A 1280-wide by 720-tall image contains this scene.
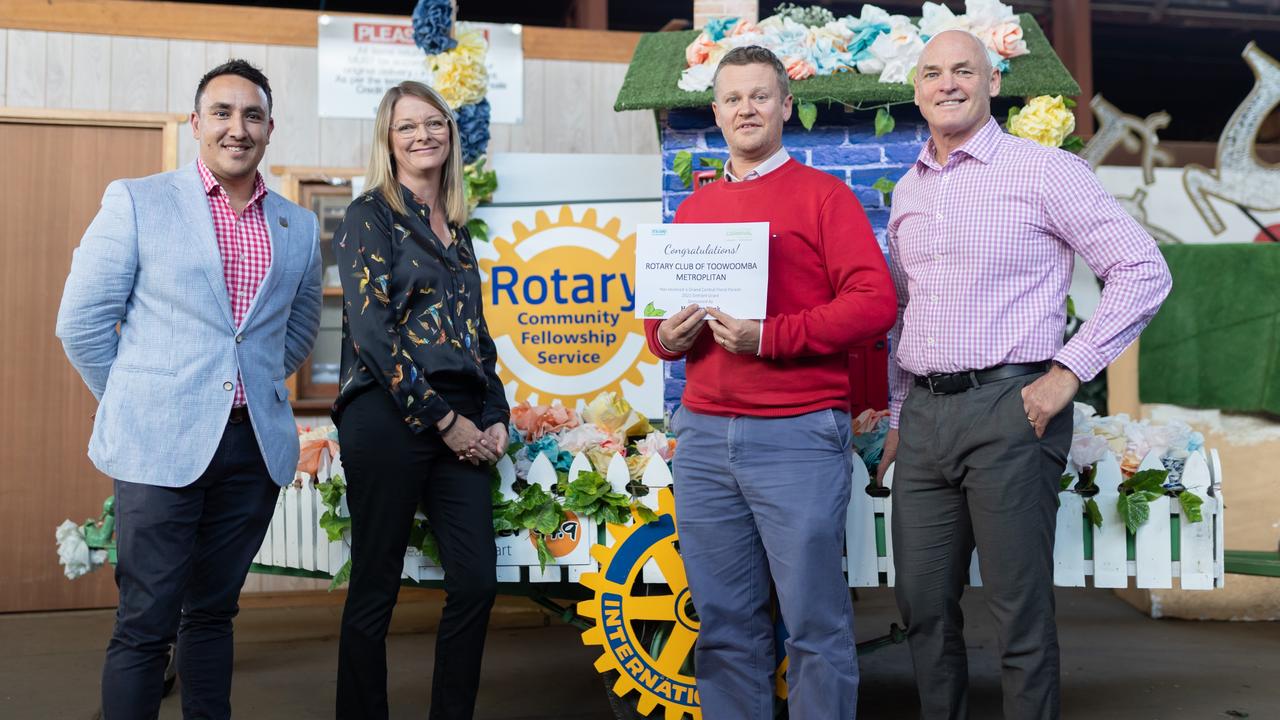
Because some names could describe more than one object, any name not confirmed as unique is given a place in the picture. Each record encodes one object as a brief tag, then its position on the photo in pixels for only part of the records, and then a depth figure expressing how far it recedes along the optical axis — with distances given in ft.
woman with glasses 9.43
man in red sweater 8.48
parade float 10.91
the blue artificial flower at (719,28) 14.11
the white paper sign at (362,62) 19.45
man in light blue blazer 8.42
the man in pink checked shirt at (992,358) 8.59
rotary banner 16.10
